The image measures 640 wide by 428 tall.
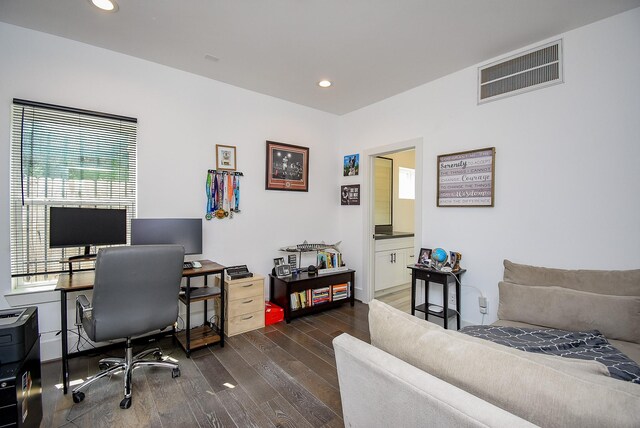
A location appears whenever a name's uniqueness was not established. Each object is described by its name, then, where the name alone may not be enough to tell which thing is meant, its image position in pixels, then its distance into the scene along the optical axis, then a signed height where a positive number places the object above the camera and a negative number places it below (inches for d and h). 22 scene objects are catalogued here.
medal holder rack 125.6 +8.5
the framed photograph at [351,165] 163.0 +28.4
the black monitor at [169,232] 102.1 -7.7
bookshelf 133.0 -39.6
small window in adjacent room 201.3 +22.7
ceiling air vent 93.4 +50.4
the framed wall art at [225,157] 128.7 +25.2
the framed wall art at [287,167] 144.6 +24.2
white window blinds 91.6 +14.0
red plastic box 127.6 -46.3
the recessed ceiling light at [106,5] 78.1 +57.7
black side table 109.1 -28.6
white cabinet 165.6 -29.4
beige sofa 27.1 -19.2
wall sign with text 108.8 +14.7
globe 116.0 -16.9
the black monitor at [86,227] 88.6 -5.4
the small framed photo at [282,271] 137.9 -28.4
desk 79.0 -28.6
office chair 72.2 -23.2
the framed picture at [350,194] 162.6 +11.1
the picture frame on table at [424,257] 122.0 -18.9
